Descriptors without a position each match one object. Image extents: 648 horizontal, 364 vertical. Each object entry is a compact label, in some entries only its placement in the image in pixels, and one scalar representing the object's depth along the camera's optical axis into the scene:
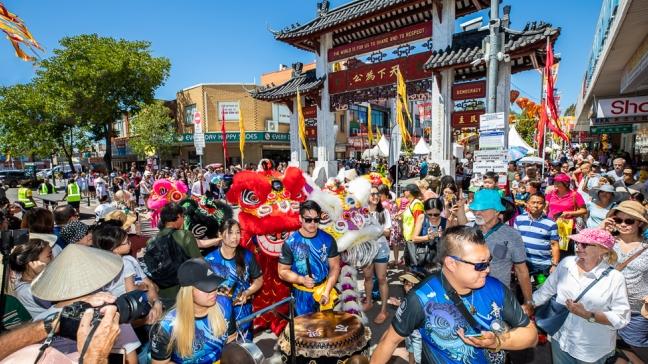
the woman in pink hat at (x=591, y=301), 2.56
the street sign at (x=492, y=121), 6.57
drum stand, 2.26
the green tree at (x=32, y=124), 27.89
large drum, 2.79
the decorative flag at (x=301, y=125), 14.50
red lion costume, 4.41
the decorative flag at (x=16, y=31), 2.98
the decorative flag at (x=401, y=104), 11.89
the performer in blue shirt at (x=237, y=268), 3.28
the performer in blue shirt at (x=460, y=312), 1.95
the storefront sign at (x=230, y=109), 30.64
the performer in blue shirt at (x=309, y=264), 3.58
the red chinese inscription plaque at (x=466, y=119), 12.25
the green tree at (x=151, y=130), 27.94
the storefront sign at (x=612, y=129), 15.82
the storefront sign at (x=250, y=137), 29.36
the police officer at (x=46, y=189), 13.39
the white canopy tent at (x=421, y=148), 22.93
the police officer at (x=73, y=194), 12.81
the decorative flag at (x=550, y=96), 8.95
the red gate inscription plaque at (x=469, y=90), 11.87
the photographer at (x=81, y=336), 1.52
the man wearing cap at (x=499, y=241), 3.29
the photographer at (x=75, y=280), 1.73
